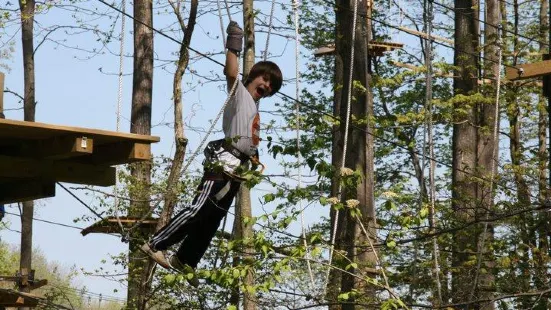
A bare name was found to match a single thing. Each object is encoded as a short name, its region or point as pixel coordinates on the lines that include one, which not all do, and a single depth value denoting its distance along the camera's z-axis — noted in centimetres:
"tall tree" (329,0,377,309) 1688
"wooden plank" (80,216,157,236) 2114
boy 1477
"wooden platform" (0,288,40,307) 2106
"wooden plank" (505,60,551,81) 1706
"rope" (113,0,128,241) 1684
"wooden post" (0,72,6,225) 1327
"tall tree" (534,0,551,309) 2233
